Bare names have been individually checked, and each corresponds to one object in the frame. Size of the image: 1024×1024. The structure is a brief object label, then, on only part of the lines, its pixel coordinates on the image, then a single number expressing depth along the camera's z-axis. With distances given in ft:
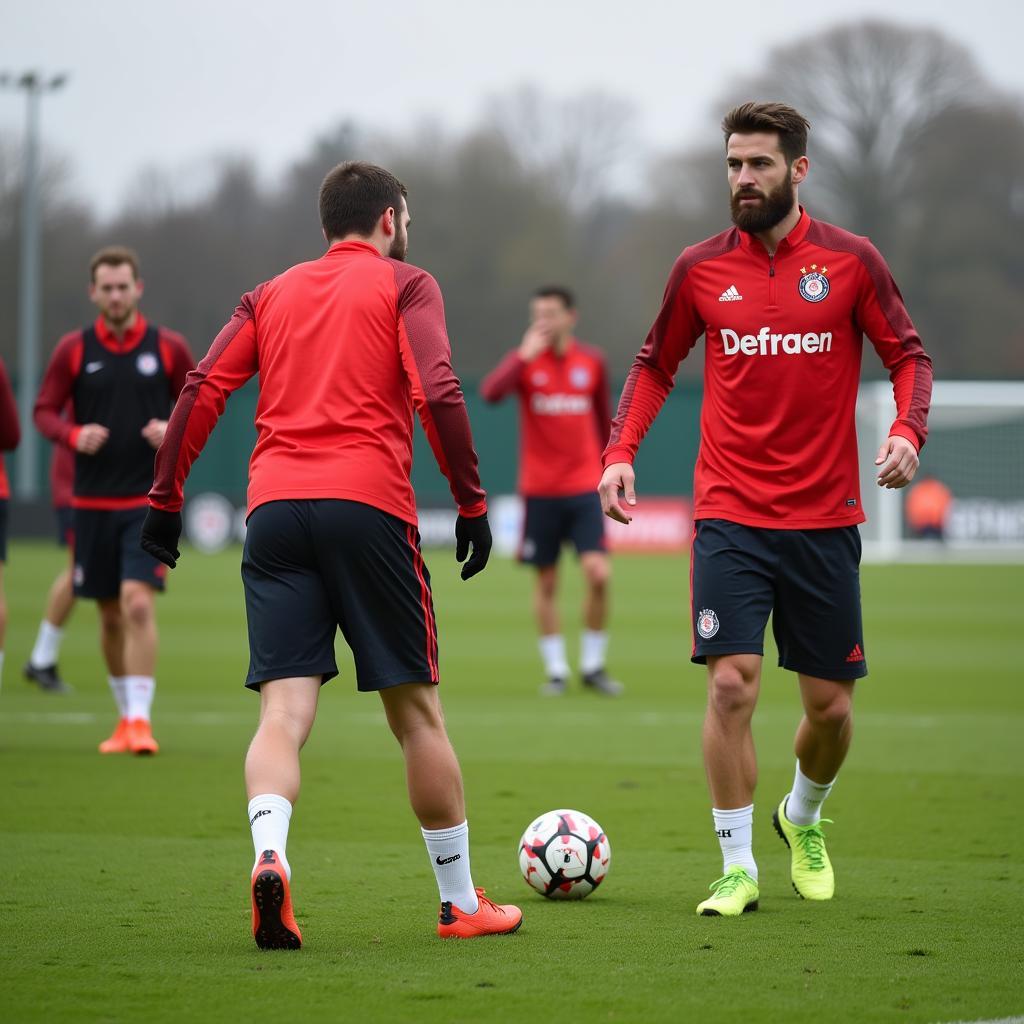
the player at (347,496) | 30.58
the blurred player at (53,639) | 75.77
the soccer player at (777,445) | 35.09
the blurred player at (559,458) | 80.02
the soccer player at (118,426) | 57.67
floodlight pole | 226.99
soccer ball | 36.04
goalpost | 216.33
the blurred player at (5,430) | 56.49
